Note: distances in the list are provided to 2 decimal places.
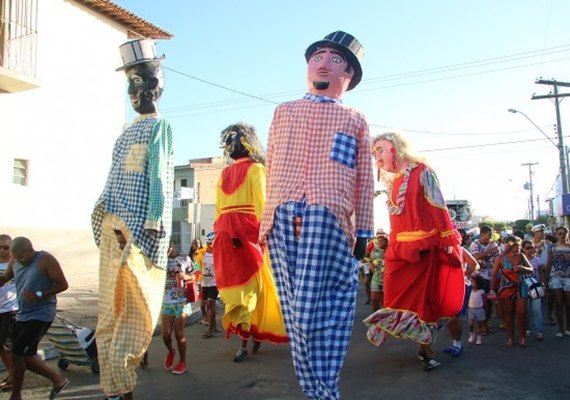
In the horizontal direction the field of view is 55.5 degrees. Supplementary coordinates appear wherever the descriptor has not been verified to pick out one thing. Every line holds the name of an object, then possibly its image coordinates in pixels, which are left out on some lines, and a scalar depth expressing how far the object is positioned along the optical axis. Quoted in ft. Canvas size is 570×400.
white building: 42.19
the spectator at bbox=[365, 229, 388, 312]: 28.86
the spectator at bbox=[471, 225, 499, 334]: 26.96
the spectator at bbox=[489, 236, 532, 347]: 22.98
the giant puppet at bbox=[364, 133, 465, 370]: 17.89
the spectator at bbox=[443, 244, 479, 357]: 20.07
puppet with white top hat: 11.97
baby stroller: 18.54
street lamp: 91.97
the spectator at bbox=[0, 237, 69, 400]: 15.20
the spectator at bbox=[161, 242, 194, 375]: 18.19
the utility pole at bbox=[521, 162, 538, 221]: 213.46
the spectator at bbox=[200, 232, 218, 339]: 25.94
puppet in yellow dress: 19.44
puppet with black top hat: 10.29
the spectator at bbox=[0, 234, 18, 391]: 17.11
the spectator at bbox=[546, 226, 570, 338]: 25.52
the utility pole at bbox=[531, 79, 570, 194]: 90.53
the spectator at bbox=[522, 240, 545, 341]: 23.97
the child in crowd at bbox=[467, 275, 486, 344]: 23.53
